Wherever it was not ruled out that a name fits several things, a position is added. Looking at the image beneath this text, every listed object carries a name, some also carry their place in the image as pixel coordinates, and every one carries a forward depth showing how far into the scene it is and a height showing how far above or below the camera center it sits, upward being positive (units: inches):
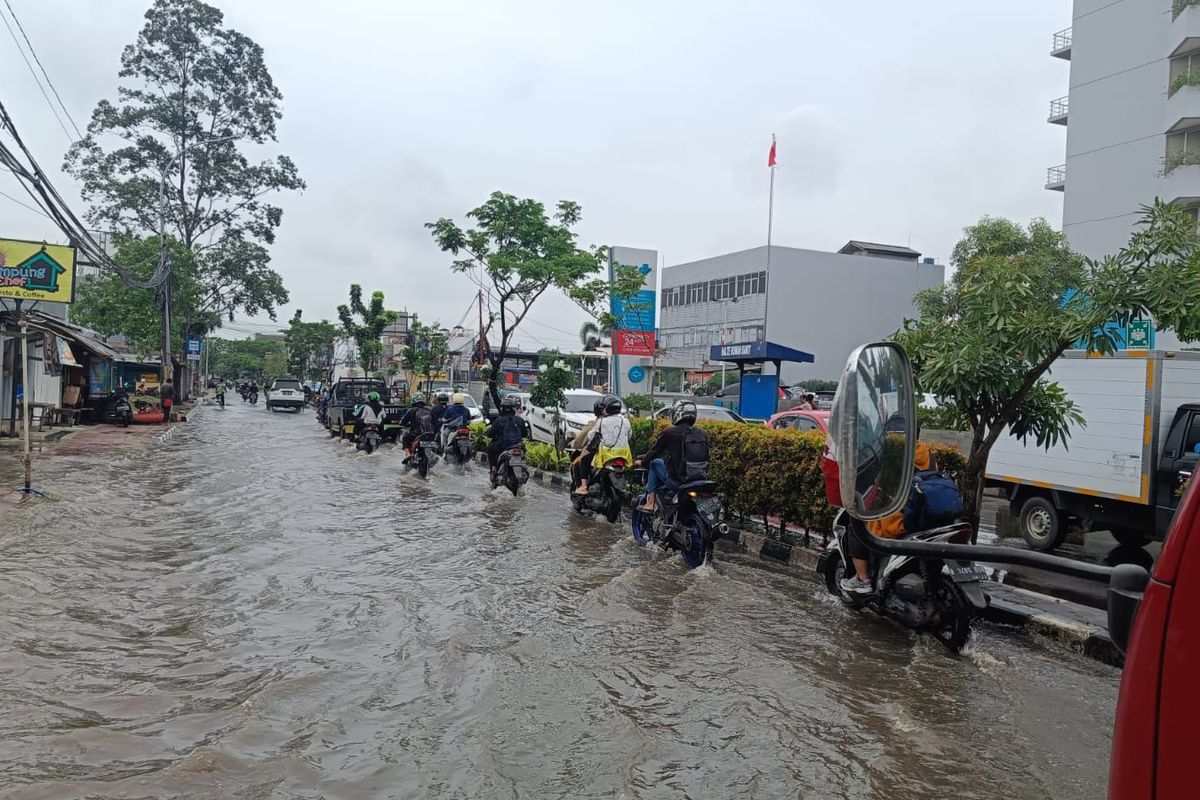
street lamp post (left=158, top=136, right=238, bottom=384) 1100.5 +87.5
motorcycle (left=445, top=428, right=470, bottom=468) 579.8 -44.7
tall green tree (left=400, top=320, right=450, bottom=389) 1386.6 +43.6
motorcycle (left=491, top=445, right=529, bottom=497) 494.3 -51.0
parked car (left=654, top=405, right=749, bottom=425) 660.1 -19.5
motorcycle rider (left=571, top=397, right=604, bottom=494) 428.1 -35.4
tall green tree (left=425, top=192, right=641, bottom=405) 799.1 +132.1
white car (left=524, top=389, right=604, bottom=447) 714.2 -29.4
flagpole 1133.4 +298.3
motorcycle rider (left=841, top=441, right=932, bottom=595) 230.8 -45.9
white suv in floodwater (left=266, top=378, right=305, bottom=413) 1705.2 -45.9
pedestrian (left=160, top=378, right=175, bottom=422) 1097.4 -40.7
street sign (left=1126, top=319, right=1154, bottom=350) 729.3 +60.2
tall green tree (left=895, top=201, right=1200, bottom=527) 249.1 +24.3
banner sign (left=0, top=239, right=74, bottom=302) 664.4 +72.6
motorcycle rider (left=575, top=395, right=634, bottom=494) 408.8 -23.8
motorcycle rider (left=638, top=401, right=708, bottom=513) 325.1 -24.5
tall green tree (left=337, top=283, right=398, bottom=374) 1622.7 +102.5
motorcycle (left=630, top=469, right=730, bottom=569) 314.7 -49.8
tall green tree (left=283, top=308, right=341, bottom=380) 2645.7 +93.6
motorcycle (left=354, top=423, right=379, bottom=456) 756.0 -54.6
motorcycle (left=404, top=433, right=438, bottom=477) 613.0 -54.2
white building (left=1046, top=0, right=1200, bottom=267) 1125.1 +406.6
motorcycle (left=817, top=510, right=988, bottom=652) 212.8 -50.6
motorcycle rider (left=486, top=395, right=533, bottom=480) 509.0 -30.8
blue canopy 731.4 +33.1
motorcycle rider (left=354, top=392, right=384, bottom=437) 762.8 -32.3
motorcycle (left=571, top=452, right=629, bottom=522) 411.5 -51.4
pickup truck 983.6 -24.6
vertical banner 995.3 +113.8
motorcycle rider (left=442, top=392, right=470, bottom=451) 599.2 -27.8
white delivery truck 341.1 -20.5
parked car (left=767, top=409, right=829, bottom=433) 518.0 -17.2
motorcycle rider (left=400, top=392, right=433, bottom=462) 632.4 -34.0
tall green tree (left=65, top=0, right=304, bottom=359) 1387.8 +375.4
